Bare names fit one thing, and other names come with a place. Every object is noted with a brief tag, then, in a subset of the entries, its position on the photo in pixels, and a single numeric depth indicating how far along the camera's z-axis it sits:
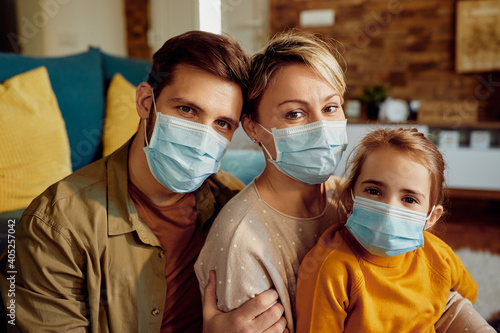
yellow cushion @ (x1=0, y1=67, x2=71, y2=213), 1.04
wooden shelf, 2.97
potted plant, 3.42
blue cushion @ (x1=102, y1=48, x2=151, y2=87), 1.81
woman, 0.86
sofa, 1.05
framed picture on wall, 3.21
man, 0.82
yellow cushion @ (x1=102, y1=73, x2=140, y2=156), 1.53
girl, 0.84
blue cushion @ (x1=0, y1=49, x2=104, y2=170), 1.36
